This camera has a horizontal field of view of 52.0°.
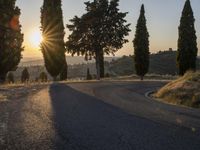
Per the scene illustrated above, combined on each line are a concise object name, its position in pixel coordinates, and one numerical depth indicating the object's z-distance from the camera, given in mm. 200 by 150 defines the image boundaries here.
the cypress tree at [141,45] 30348
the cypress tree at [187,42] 28273
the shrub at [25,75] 46339
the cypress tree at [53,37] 25486
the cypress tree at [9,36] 17744
